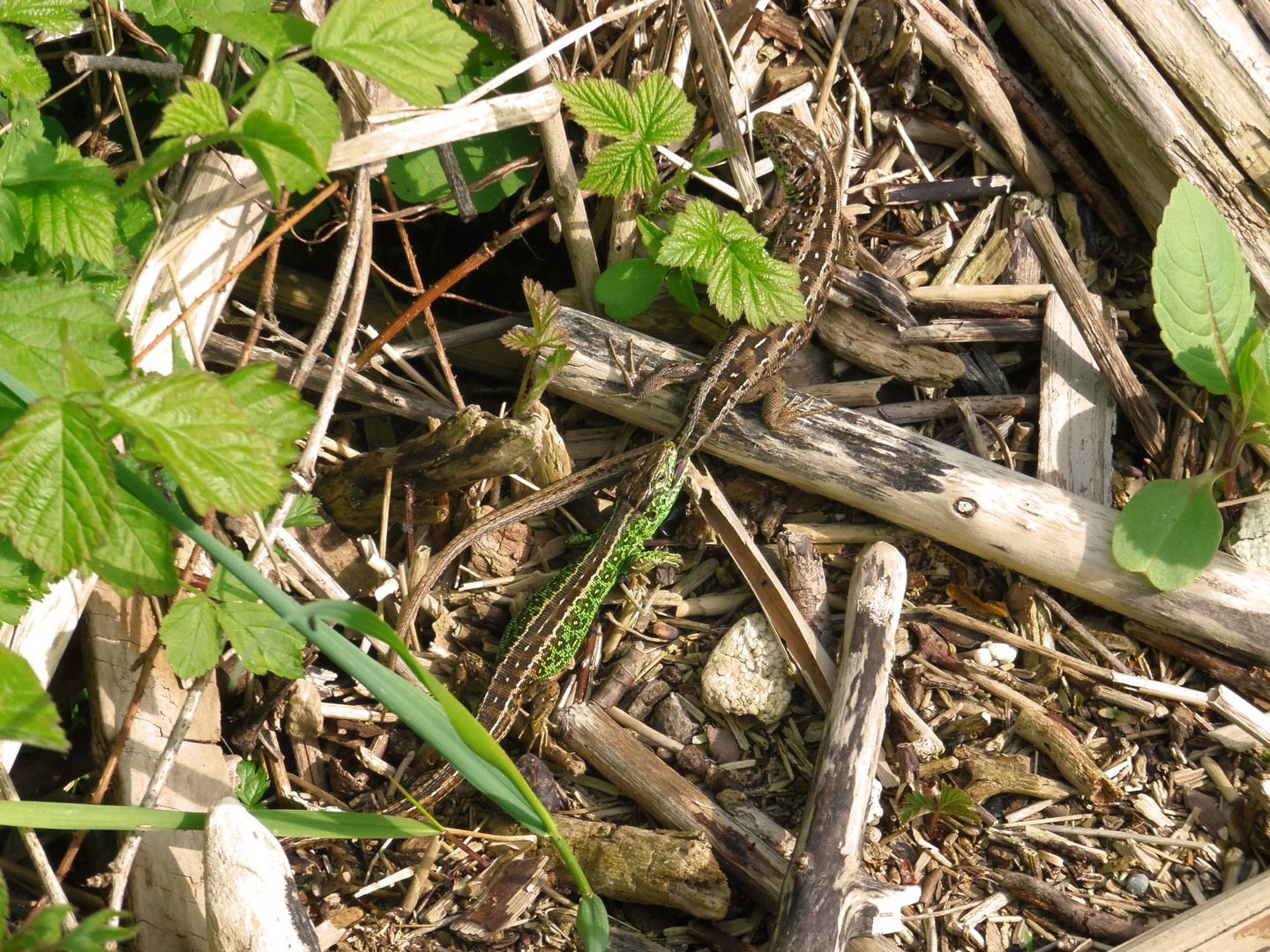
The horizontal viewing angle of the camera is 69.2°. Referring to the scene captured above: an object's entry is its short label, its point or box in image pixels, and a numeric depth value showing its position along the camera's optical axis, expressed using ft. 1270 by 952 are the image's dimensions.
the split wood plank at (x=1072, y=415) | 12.51
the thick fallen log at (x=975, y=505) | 11.37
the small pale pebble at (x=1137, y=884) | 10.61
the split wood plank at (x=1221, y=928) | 9.30
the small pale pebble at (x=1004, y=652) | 11.89
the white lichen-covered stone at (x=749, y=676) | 11.44
